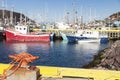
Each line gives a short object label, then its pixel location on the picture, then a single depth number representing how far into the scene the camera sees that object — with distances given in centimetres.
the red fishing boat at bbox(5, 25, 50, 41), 2722
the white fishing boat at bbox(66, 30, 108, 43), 2741
